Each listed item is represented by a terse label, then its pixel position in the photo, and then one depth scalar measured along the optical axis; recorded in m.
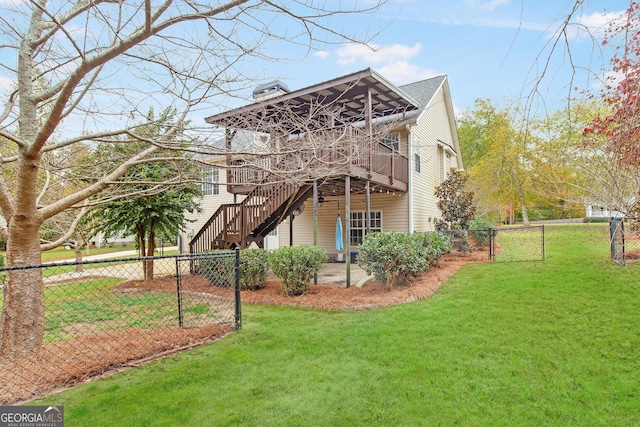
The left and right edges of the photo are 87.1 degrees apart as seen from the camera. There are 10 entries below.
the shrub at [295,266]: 7.11
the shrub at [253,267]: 7.84
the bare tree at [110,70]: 2.95
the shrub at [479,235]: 13.06
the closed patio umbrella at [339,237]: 10.06
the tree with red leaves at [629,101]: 1.95
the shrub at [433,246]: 9.08
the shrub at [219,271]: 8.38
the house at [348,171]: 5.33
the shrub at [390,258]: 7.16
